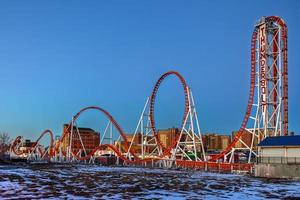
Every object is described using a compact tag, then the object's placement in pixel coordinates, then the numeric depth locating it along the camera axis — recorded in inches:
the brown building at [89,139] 6597.4
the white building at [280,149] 1381.6
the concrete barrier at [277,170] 1320.1
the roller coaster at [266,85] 1803.6
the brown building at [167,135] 6144.7
